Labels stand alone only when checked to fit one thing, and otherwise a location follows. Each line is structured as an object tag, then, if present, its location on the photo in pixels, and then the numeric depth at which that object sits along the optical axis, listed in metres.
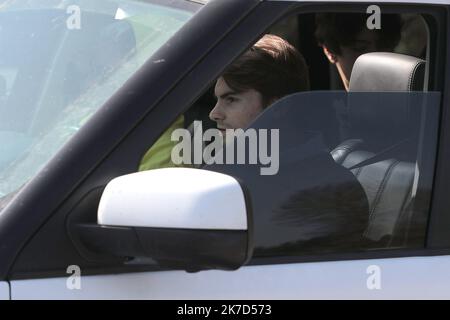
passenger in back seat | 5.26
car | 3.76
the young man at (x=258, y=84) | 4.75
